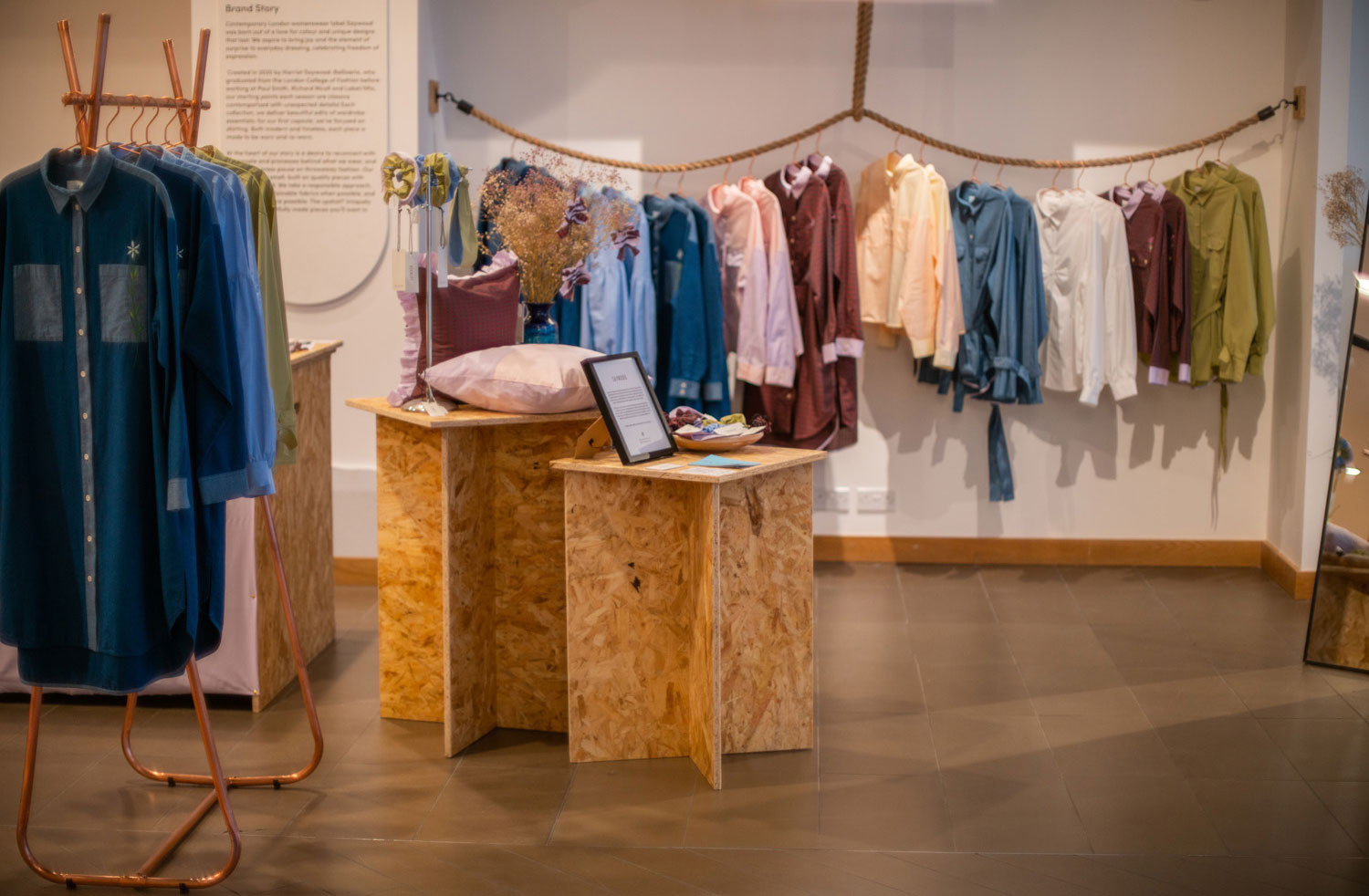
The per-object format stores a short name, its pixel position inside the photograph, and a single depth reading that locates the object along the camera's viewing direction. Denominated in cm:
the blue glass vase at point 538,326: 420
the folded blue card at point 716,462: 362
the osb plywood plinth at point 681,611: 375
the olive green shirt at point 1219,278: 570
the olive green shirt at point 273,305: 387
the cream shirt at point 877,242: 588
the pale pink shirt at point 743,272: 573
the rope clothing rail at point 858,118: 588
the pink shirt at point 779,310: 575
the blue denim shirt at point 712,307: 573
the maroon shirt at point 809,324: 577
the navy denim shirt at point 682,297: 568
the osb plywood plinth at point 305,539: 431
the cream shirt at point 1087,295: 576
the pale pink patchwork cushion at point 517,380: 381
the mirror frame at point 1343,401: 461
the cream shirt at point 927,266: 574
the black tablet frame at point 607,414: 359
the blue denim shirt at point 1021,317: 575
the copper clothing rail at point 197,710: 301
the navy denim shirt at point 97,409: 292
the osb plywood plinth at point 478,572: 393
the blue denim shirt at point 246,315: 311
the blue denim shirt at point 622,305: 561
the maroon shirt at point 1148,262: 577
